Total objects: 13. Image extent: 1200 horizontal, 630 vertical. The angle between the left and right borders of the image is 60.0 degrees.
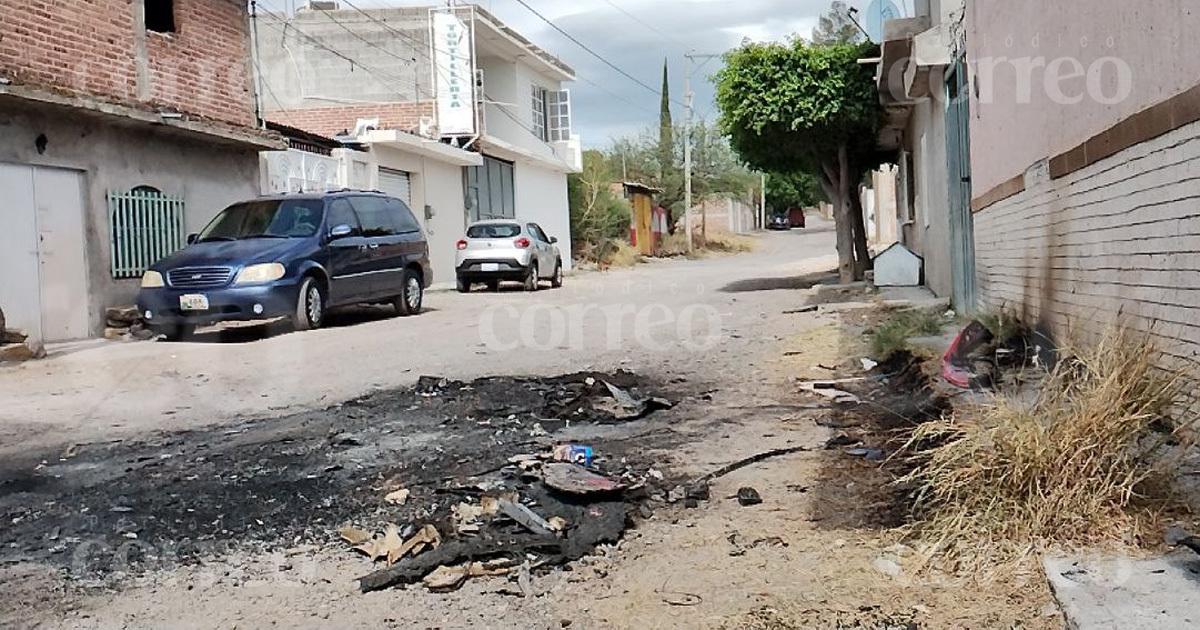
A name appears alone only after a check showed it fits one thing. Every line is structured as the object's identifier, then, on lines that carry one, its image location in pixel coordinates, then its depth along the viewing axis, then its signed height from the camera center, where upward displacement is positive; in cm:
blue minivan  1219 +15
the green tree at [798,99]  1783 +277
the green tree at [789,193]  7556 +503
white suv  2188 +31
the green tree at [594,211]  3797 +210
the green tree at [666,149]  5483 +606
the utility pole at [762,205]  7750 +417
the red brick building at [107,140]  1204 +193
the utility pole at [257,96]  1709 +319
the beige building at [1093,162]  464 +51
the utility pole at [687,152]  4747 +518
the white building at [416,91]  2603 +483
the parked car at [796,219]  8162 +315
